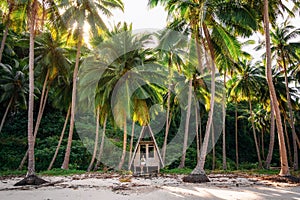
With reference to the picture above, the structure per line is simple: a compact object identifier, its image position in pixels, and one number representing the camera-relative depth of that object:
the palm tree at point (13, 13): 13.44
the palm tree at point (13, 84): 21.61
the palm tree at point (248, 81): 22.81
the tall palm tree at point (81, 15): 15.88
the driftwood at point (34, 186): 9.81
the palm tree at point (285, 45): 19.89
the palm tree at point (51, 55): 18.80
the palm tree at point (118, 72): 16.73
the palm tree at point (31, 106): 11.19
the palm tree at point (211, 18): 12.37
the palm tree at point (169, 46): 14.22
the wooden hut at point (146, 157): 16.23
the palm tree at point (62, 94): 20.84
